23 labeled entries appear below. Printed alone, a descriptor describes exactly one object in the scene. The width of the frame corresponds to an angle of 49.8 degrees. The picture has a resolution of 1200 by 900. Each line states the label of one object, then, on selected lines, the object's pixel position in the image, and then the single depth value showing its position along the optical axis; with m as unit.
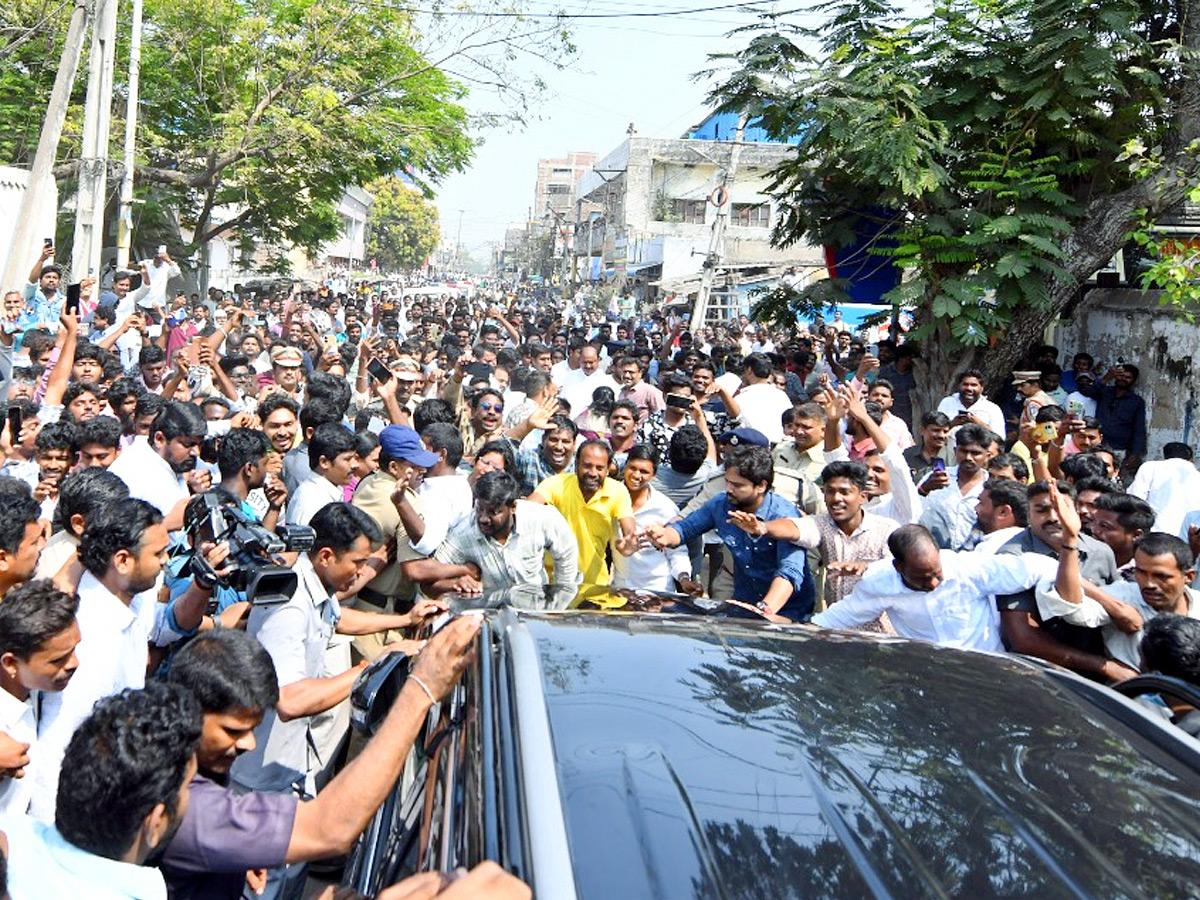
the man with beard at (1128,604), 4.77
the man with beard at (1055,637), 4.79
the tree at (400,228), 87.12
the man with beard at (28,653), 3.26
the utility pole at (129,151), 18.81
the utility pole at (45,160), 15.78
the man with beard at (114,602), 3.67
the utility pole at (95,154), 16.44
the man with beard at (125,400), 7.55
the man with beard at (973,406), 9.78
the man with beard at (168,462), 6.25
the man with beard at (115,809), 2.40
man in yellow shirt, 6.25
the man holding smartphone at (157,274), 16.70
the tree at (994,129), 10.86
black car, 2.11
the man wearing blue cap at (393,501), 5.74
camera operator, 5.71
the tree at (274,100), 23.11
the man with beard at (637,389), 10.75
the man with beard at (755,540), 5.56
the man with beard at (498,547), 5.33
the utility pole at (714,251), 26.89
